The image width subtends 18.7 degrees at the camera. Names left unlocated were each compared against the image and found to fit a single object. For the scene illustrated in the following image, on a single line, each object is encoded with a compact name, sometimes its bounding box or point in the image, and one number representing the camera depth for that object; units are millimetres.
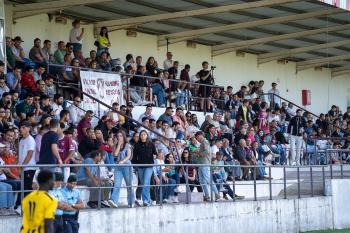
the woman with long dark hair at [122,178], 20594
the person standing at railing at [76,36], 28102
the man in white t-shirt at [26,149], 18828
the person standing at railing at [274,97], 36875
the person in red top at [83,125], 23375
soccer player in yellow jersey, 13156
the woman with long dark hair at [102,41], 28812
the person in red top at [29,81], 24125
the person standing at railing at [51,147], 18250
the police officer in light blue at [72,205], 17219
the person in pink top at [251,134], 29541
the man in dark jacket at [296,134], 32875
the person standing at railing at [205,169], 23828
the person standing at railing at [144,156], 21648
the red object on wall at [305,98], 41219
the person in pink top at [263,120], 32906
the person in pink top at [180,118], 28148
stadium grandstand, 19875
